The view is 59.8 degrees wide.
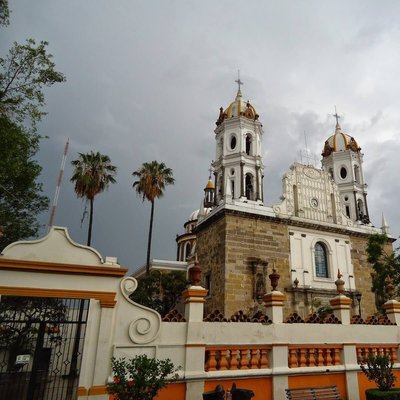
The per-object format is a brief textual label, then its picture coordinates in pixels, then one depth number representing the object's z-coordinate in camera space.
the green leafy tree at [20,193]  10.62
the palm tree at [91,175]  19.53
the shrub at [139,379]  5.23
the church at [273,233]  19.38
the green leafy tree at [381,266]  17.75
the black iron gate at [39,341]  5.87
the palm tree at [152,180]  22.67
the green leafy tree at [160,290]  20.27
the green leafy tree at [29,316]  6.33
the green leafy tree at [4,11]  10.09
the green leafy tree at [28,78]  10.30
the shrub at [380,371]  7.30
